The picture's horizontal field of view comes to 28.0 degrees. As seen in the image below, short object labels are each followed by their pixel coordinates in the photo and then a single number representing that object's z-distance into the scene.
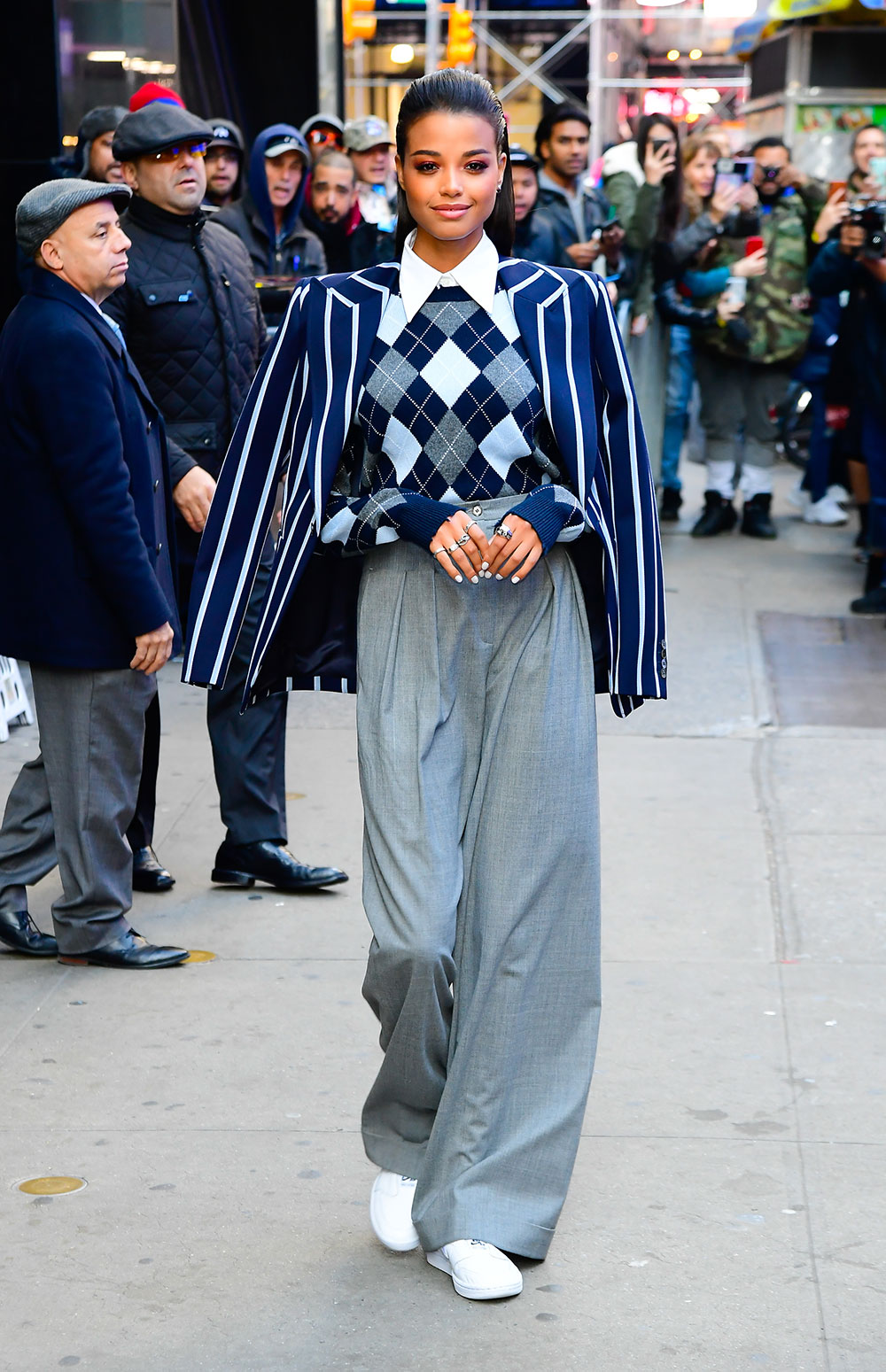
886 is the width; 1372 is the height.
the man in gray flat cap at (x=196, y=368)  4.99
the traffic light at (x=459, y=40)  21.73
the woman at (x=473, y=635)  2.87
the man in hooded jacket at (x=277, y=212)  7.48
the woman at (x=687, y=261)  10.01
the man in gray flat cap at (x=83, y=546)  4.18
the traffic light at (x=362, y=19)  23.50
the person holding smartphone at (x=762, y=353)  10.18
